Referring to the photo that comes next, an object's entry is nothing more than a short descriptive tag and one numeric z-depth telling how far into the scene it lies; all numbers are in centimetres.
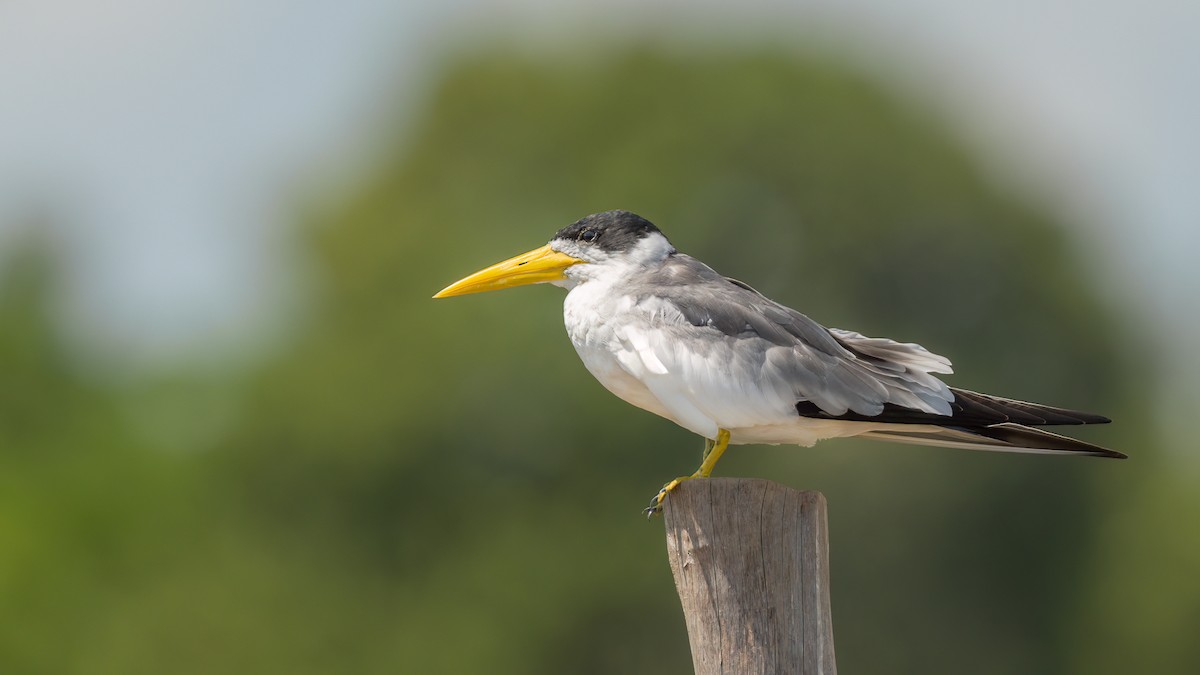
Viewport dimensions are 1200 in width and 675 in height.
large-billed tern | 1777
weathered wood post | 1606
